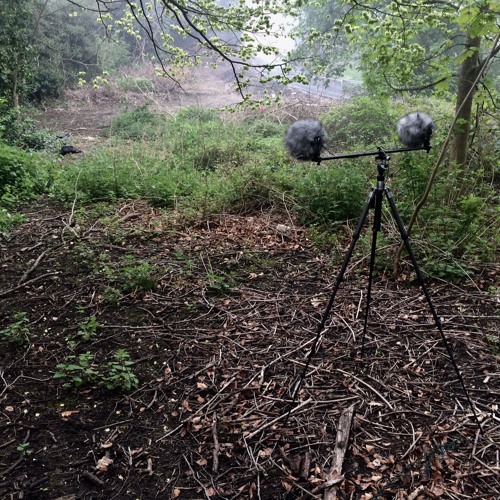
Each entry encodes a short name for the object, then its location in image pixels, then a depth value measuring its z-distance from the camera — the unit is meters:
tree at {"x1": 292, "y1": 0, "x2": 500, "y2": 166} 4.23
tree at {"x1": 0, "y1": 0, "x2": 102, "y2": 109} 11.10
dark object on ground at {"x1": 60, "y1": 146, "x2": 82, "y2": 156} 9.81
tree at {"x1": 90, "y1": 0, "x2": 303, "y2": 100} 4.57
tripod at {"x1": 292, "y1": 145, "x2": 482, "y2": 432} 2.00
